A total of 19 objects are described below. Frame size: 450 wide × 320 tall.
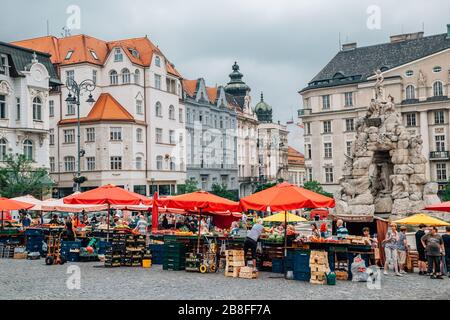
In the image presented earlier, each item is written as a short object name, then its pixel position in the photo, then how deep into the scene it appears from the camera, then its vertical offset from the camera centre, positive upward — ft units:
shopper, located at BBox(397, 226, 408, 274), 58.39 -6.31
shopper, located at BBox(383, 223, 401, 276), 57.00 -6.20
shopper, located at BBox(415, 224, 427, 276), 57.62 -7.26
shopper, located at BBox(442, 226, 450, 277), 57.47 -6.41
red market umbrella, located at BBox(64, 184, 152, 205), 66.85 -0.72
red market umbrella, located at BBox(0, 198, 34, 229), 73.47 -1.46
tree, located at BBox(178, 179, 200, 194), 195.31 +0.31
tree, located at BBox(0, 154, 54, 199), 126.53 +3.19
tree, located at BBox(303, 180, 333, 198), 211.82 -0.06
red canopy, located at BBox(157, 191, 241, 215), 60.03 -1.50
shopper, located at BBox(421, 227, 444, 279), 54.81 -6.24
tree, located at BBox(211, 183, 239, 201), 214.90 -1.37
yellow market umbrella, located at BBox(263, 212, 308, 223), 68.75 -3.60
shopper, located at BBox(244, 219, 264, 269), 58.39 -4.81
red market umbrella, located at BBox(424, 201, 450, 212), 55.57 -2.24
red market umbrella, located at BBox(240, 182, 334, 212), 54.85 -1.21
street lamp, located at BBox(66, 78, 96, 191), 101.95 +15.93
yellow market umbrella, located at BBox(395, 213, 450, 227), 58.54 -3.69
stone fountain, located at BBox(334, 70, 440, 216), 91.04 +2.23
